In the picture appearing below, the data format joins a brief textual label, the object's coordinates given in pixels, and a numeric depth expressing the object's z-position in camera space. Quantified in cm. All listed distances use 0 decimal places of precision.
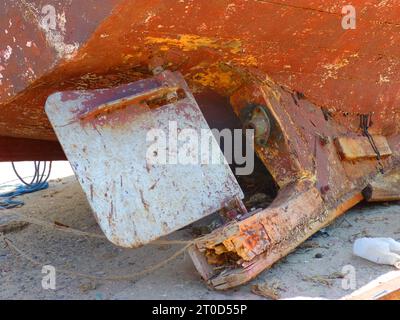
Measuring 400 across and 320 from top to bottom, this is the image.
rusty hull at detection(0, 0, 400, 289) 212
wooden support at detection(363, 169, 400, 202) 321
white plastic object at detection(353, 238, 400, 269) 234
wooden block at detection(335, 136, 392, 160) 304
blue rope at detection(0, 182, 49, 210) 448
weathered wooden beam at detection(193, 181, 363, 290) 218
